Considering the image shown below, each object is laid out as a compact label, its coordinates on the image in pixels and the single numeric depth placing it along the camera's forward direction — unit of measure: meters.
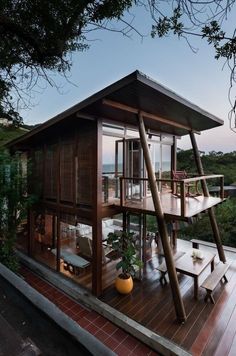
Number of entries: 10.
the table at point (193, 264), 5.57
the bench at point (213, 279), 5.33
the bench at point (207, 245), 8.05
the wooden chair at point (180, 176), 7.68
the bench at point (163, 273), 6.18
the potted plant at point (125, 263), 5.76
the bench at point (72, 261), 6.52
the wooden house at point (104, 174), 4.94
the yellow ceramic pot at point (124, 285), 5.73
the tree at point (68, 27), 2.53
